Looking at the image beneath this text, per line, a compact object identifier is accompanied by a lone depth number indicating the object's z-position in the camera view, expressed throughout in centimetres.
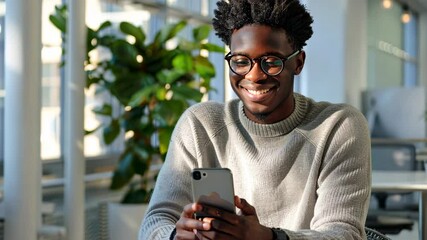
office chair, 491
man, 163
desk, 340
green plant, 470
